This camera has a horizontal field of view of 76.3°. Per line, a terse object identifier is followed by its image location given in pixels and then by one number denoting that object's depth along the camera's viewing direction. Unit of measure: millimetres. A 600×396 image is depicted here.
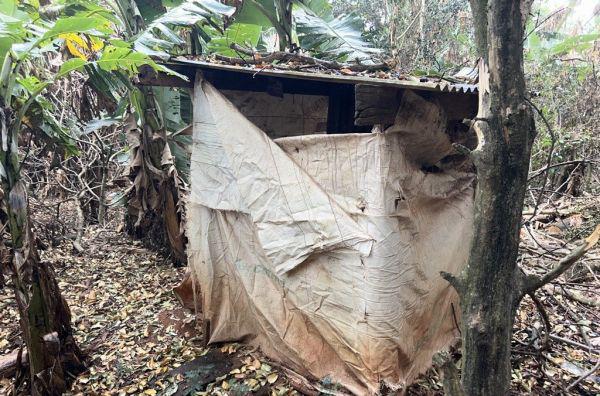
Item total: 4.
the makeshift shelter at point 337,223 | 2529
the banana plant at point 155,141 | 4344
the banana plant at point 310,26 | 4484
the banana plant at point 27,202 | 2412
